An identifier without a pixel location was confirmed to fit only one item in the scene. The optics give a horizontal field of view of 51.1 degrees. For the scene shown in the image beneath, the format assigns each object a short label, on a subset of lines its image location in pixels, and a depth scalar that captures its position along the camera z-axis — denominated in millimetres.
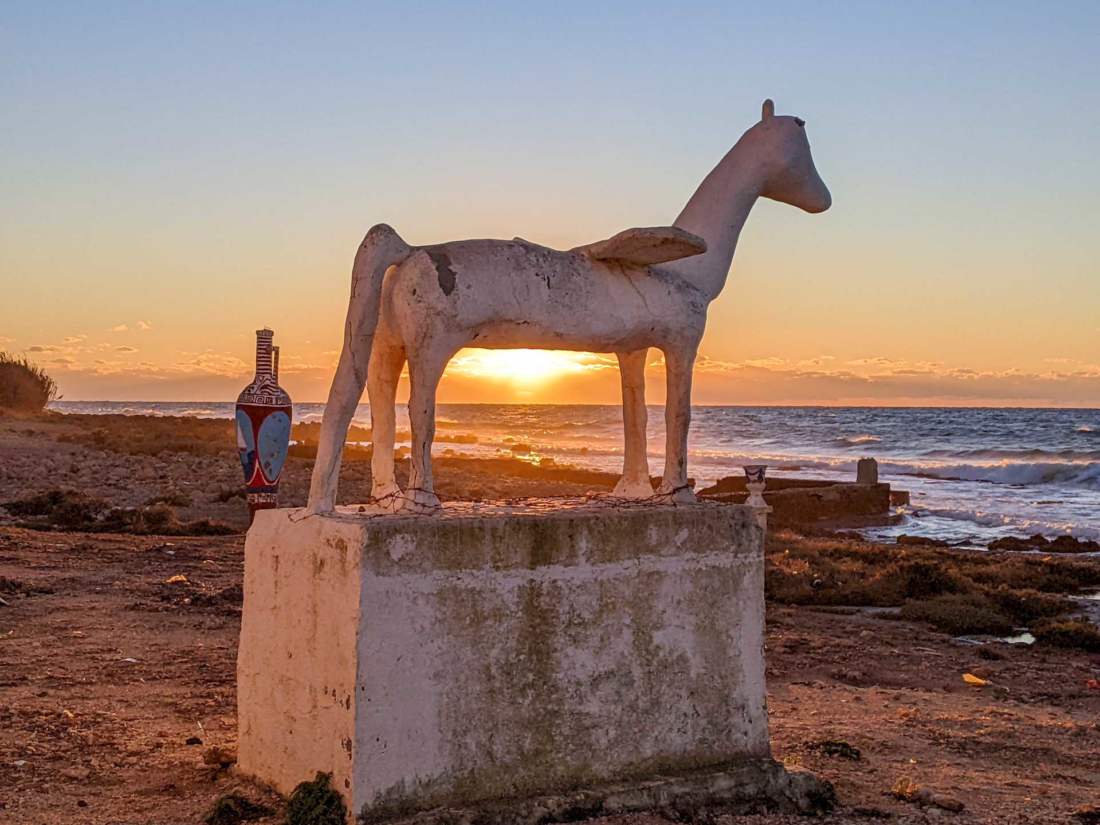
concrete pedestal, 4730
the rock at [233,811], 5035
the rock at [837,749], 6707
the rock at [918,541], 20780
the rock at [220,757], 5879
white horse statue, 5156
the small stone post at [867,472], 26172
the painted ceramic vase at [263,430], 7215
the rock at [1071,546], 20172
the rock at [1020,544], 20761
